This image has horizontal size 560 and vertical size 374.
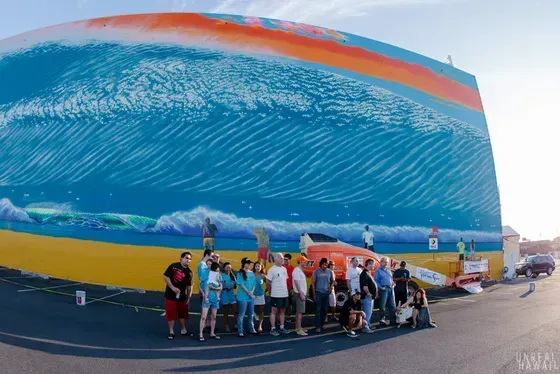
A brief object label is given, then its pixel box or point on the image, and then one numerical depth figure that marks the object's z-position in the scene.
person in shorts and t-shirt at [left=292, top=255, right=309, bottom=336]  9.39
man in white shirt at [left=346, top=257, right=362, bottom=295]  10.55
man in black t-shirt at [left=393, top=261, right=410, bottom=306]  11.20
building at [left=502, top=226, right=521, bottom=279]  23.58
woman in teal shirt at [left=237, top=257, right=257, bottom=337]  9.01
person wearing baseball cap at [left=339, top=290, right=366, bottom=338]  9.60
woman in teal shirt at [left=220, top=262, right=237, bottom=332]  9.20
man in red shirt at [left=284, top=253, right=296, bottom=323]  10.42
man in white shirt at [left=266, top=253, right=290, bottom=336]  9.28
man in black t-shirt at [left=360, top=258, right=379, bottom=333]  9.98
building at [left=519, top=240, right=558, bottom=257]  51.44
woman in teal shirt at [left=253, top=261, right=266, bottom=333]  9.34
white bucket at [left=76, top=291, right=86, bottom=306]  11.52
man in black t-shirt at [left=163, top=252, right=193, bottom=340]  8.52
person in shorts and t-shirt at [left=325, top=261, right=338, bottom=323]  9.80
